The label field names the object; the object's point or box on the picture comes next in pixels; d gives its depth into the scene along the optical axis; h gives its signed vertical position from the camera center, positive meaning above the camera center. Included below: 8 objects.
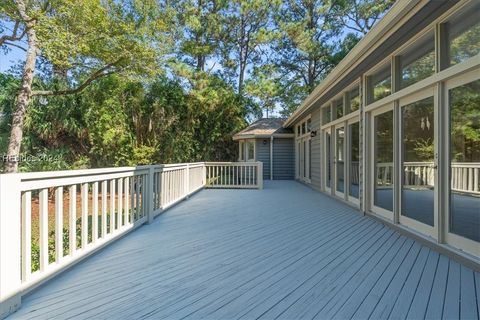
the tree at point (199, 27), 15.91 +6.75
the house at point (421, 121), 3.20 +0.50
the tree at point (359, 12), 17.14 +8.02
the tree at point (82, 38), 8.97 +3.72
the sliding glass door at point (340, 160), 7.40 +0.00
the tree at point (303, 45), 17.33 +6.32
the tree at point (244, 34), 16.86 +6.83
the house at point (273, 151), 14.24 +0.42
